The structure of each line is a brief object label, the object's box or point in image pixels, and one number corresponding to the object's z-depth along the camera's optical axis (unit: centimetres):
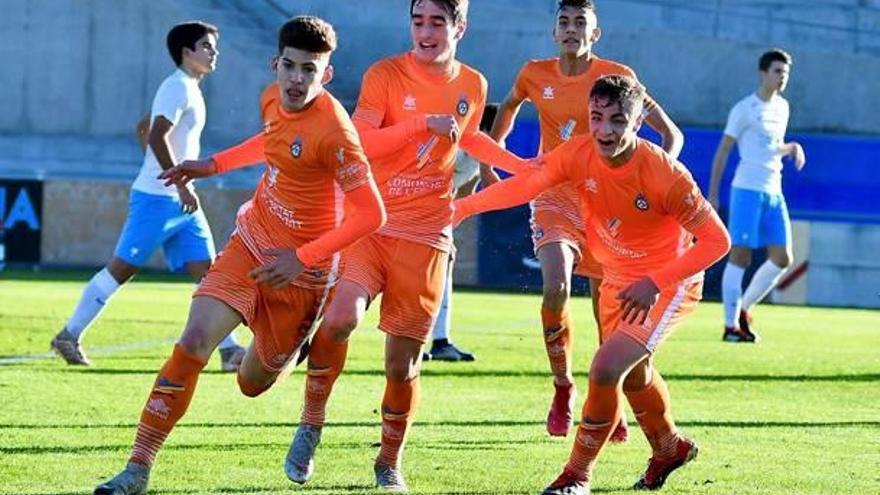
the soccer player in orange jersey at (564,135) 1719
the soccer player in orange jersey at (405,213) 1402
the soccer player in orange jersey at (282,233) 1283
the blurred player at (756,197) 2891
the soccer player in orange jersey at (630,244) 1321
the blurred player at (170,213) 2165
